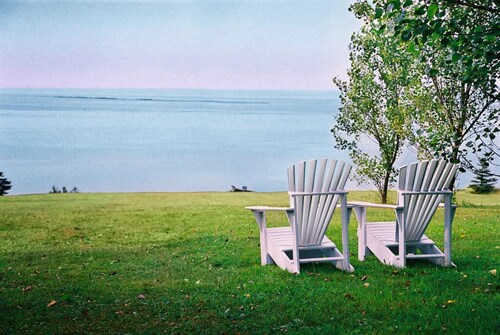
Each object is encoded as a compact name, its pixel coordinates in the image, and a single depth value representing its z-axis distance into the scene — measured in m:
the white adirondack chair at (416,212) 6.05
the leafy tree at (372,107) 13.52
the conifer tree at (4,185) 17.25
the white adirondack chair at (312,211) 5.88
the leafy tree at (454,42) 4.57
